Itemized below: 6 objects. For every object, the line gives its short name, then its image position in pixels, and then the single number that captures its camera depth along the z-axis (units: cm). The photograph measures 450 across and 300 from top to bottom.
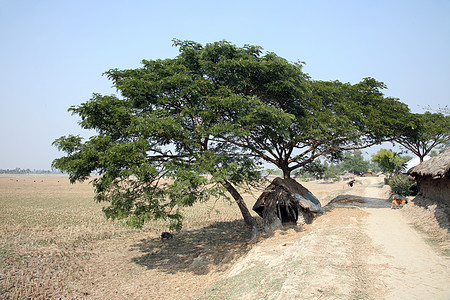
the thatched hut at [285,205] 1343
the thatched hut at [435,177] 1109
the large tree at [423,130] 1544
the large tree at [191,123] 912
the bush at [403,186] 1898
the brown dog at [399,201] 1575
